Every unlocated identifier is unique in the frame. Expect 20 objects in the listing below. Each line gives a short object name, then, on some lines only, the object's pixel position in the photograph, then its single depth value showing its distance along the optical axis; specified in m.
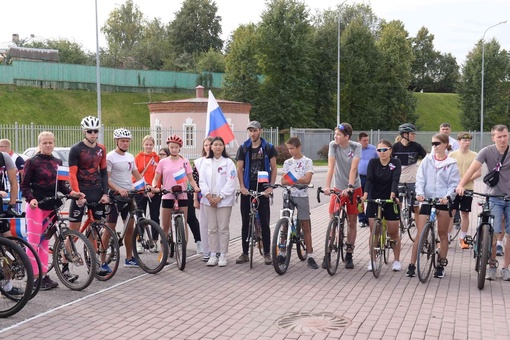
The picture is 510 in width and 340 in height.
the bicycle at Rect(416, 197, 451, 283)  7.78
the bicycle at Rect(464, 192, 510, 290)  7.37
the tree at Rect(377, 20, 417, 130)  59.94
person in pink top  9.30
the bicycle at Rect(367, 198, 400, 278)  8.05
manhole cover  5.90
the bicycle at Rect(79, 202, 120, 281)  7.83
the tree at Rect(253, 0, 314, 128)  52.88
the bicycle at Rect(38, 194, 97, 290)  7.33
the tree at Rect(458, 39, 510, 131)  61.97
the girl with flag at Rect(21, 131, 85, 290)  7.39
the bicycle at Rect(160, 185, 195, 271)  8.60
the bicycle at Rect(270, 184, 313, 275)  8.17
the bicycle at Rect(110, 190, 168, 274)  8.32
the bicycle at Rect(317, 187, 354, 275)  8.25
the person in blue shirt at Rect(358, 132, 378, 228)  12.48
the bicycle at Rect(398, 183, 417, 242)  11.42
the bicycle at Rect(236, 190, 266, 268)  8.84
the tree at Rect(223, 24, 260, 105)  53.38
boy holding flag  9.03
